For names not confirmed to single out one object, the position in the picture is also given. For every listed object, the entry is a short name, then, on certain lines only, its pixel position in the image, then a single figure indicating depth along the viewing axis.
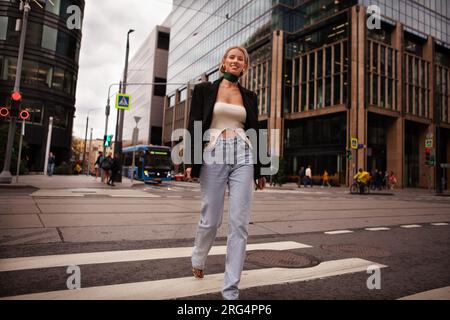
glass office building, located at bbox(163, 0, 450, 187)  34.41
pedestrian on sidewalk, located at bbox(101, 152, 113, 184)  17.69
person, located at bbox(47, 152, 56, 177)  24.06
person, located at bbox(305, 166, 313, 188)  29.72
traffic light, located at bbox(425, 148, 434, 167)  25.55
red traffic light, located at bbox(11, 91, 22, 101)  13.04
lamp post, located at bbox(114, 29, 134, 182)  18.63
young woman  2.52
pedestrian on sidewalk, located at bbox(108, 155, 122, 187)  16.86
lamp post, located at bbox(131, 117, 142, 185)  17.67
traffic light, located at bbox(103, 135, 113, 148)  24.59
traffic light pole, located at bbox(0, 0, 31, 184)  13.00
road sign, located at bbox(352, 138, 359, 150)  25.73
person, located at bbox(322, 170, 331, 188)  32.60
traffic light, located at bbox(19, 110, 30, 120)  13.23
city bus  24.83
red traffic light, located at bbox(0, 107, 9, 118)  12.41
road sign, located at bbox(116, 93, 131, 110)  17.70
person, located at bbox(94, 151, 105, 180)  20.61
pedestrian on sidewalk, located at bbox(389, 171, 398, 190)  32.12
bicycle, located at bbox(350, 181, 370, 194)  21.23
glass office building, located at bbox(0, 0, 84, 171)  31.47
